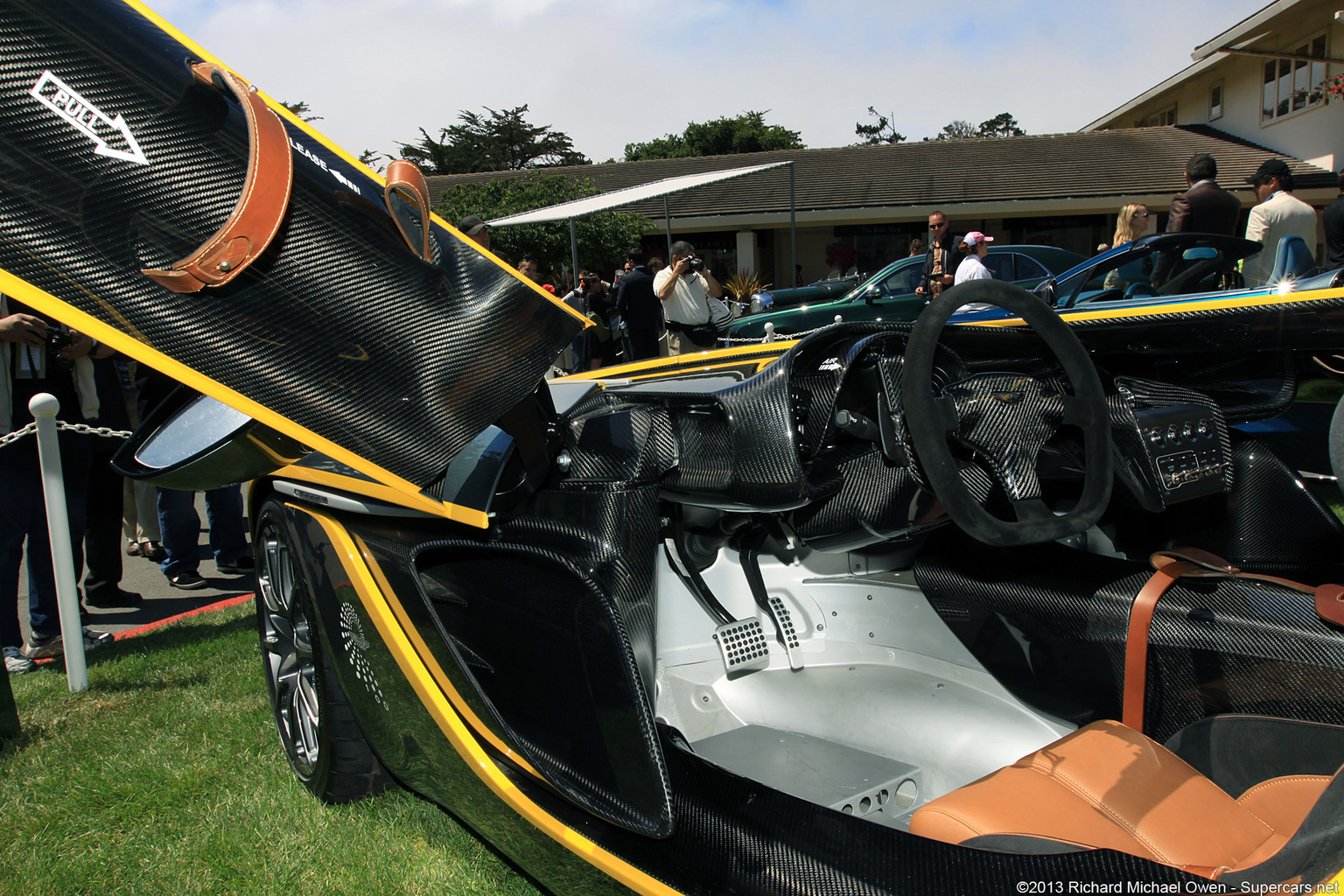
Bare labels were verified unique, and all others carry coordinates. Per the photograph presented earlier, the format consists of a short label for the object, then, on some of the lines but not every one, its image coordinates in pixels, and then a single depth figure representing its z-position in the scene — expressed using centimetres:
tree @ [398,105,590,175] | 4631
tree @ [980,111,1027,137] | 6781
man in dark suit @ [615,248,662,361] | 939
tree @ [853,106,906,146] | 6037
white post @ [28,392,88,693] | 330
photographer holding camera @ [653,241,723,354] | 833
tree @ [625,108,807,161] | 5188
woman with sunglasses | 709
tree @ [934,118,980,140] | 6328
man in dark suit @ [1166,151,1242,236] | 644
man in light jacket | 595
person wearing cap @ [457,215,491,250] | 429
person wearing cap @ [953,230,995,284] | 703
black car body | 123
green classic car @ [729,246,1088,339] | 1022
